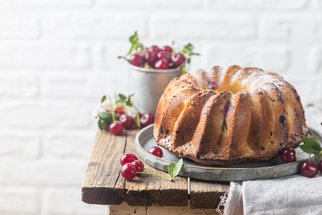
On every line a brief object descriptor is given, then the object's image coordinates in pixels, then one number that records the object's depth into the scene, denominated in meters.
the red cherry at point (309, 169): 1.03
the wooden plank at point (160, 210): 1.03
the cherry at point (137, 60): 1.31
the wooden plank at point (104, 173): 1.02
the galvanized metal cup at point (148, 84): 1.30
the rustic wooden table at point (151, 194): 1.01
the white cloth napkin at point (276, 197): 0.97
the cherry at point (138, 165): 1.05
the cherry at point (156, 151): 1.10
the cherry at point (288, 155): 1.05
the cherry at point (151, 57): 1.31
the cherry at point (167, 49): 1.34
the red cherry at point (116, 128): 1.27
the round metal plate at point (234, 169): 1.02
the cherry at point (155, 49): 1.32
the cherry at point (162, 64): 1.30
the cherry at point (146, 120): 1.30
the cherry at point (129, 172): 1.04
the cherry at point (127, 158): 1.09
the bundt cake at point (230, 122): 1.04
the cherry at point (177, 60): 1.31
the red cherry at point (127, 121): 1.30
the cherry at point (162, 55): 1.32
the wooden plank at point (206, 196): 1.00
